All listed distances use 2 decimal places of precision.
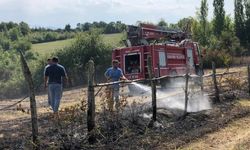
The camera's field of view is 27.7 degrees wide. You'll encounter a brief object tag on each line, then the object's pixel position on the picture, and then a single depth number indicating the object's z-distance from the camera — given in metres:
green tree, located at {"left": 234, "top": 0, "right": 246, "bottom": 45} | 59.12
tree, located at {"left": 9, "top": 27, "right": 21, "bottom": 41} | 99.78
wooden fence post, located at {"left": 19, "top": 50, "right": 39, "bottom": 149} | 9.56
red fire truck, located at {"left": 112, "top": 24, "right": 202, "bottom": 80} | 22.94
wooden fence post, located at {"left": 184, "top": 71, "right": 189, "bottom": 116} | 14.56
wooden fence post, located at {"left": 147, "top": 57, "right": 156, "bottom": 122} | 13.01
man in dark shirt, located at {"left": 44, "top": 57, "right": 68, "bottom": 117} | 13.59
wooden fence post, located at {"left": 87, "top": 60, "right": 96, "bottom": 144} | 10.57
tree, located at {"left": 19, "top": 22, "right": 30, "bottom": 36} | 120.12
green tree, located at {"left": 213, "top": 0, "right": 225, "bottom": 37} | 62.28
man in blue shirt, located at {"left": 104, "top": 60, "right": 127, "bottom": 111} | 15.18
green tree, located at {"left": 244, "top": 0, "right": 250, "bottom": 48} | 58.97
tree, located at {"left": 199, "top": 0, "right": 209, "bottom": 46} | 61.54
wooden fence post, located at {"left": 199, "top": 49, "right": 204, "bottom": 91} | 17.54
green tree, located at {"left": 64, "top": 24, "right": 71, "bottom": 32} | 121.06
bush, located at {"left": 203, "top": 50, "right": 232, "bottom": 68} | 43.25
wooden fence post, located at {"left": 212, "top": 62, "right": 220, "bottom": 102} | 17.48
